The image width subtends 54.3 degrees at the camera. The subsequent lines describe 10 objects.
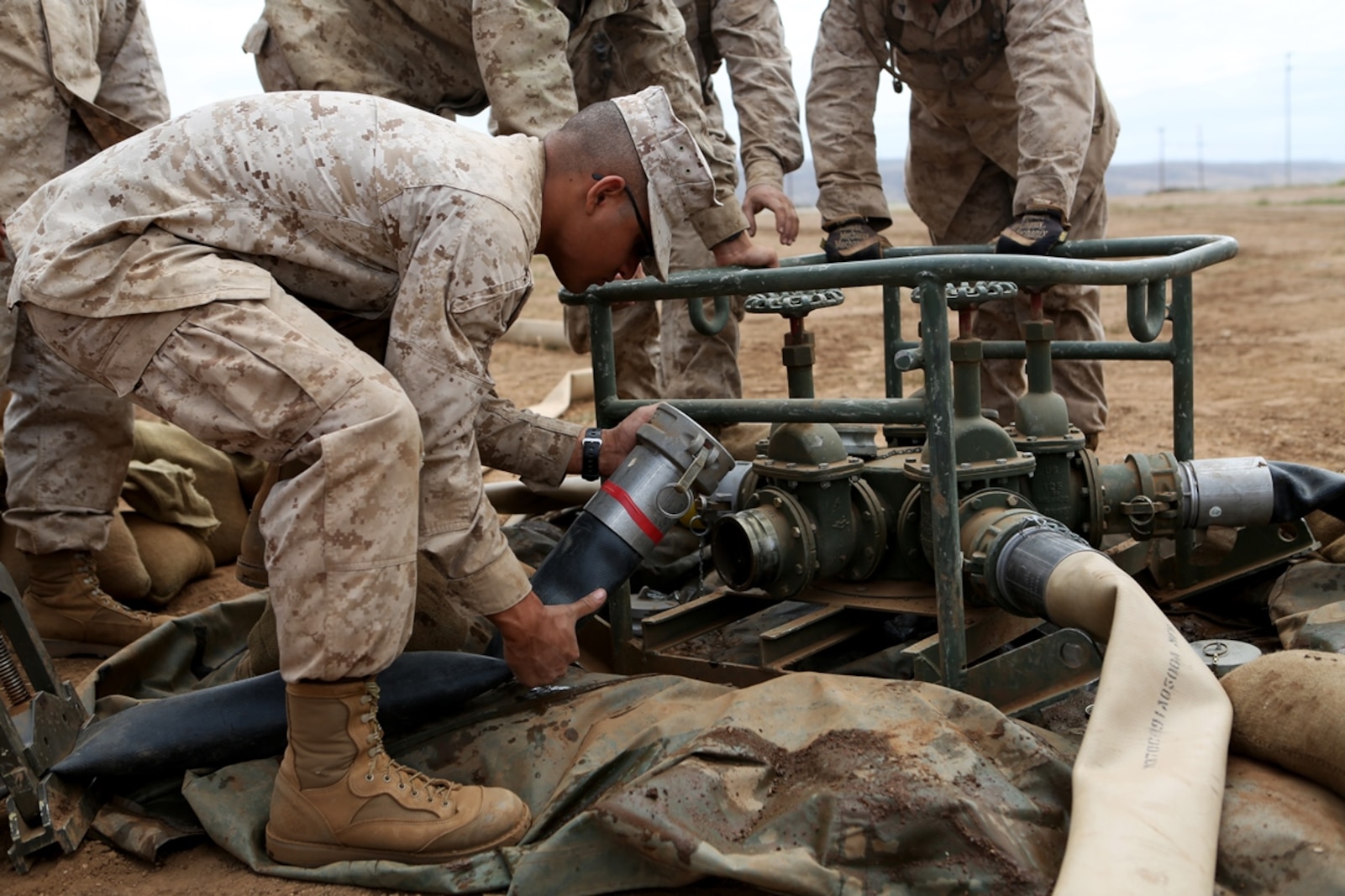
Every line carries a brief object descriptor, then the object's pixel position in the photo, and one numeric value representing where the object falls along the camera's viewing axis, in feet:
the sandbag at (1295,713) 6.66
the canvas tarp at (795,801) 6.37
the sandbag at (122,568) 12.59
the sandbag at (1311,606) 8.59
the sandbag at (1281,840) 6.20
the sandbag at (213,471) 14.29
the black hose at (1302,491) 9.50
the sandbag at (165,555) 13.25
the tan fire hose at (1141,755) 5.93
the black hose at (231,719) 8.14
